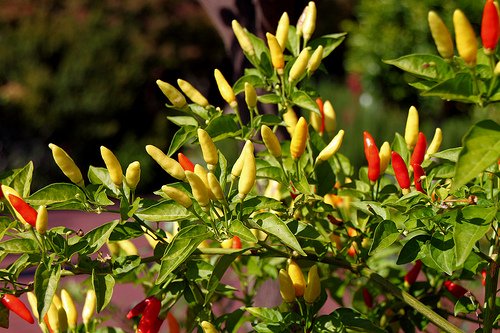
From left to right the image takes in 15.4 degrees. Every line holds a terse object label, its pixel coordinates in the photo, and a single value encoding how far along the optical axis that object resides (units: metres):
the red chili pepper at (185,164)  1.30
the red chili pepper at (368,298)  1.52
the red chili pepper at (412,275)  1.47
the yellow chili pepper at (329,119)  1.48
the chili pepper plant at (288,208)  1.22
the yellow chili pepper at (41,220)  1.24
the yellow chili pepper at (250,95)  1.35
